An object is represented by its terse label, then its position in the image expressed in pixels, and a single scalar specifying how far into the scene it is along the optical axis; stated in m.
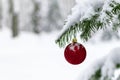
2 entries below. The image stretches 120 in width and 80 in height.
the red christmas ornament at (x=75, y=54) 1.27
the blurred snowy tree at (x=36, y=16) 25.69
